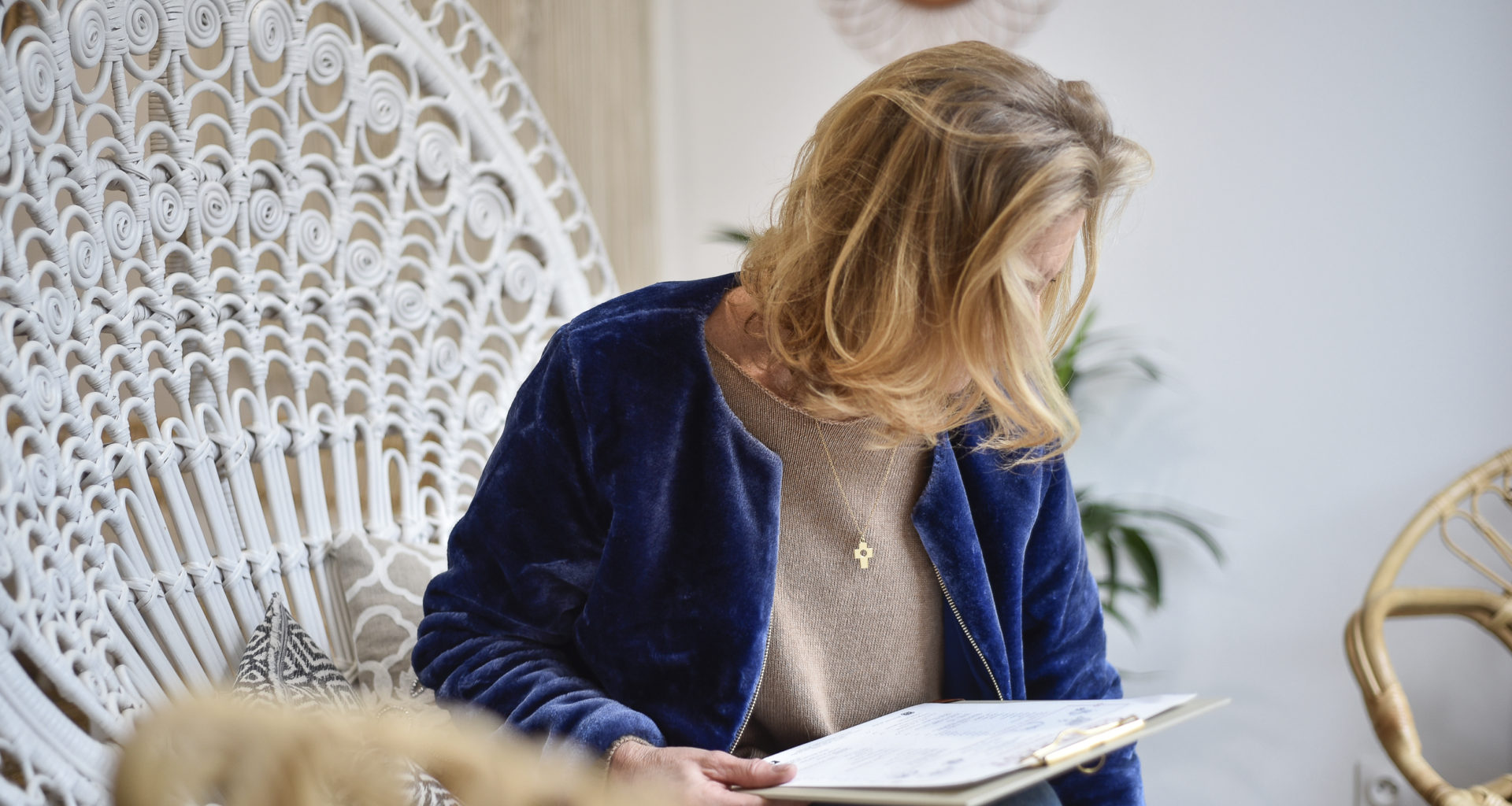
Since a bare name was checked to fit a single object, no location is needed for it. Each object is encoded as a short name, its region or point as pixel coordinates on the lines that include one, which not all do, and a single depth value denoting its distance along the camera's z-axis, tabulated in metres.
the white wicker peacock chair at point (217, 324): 0.94
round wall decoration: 2.09
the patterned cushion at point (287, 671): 1.04
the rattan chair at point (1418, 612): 1.20
